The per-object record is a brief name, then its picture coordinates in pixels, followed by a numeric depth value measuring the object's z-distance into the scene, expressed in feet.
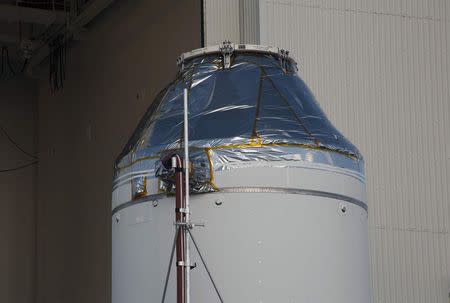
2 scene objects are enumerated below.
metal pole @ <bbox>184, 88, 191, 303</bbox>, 42.63
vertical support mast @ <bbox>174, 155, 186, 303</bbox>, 42.65
